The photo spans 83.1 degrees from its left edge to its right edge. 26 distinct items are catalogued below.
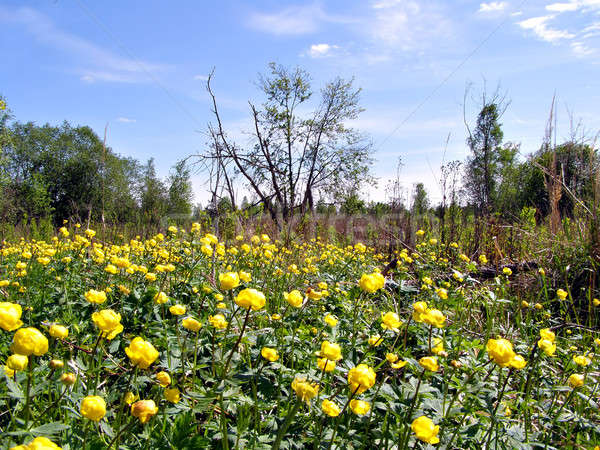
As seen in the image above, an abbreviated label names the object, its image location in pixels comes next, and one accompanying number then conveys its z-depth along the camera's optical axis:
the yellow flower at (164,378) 0.83
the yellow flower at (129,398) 0.81
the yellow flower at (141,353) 0.75
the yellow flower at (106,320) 0.81
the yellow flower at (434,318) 0.99
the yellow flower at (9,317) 0.75
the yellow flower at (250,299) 0.88
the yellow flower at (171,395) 0.85
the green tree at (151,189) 34.62
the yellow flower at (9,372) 0.85
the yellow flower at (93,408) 0.67
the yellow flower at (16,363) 0.75
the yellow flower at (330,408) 0.84
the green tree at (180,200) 31.17
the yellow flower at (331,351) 0.88
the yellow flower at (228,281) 0.97
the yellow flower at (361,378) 0.82
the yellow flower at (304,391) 0.76
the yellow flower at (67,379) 0.78
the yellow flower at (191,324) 1.00
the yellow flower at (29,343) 0.67
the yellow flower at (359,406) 0.86
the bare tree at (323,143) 16.44
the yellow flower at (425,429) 0.79
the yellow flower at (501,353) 0.86
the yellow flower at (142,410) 0.68
